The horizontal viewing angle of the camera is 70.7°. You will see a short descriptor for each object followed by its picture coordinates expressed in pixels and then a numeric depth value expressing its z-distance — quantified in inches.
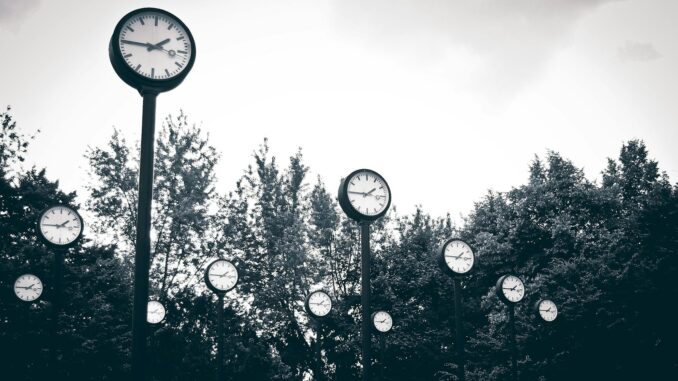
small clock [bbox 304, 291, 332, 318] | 609.9
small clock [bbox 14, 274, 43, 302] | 464.1
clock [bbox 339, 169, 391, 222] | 254.4
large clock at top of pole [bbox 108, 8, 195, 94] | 162.7
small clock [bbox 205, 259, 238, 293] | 509.0
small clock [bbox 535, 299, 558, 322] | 635.5
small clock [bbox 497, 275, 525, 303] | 531.2
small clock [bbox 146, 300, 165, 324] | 692.7
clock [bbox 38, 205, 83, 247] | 368.2
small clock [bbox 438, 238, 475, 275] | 392.2
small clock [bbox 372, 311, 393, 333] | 717.9
